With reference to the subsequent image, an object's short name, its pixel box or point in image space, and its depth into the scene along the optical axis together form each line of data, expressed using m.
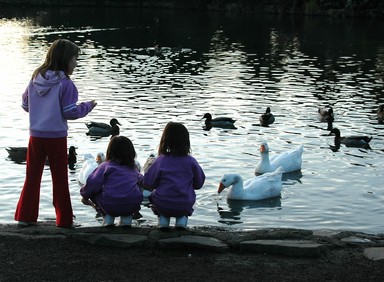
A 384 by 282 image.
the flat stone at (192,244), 7.38
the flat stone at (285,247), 7.21
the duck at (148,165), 8.58
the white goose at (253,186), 12.73
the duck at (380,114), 20.30
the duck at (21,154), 15.29
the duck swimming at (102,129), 18.28
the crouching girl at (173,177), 8.31
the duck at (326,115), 19.94
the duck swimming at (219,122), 18.89
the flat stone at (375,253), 7.14
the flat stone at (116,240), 7.47
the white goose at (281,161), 14.62
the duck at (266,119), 19.59
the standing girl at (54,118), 8.07
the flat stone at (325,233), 8.11
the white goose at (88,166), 13.15
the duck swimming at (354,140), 17.14
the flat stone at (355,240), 7.78
